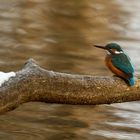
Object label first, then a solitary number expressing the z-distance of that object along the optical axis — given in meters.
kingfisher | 9.51
